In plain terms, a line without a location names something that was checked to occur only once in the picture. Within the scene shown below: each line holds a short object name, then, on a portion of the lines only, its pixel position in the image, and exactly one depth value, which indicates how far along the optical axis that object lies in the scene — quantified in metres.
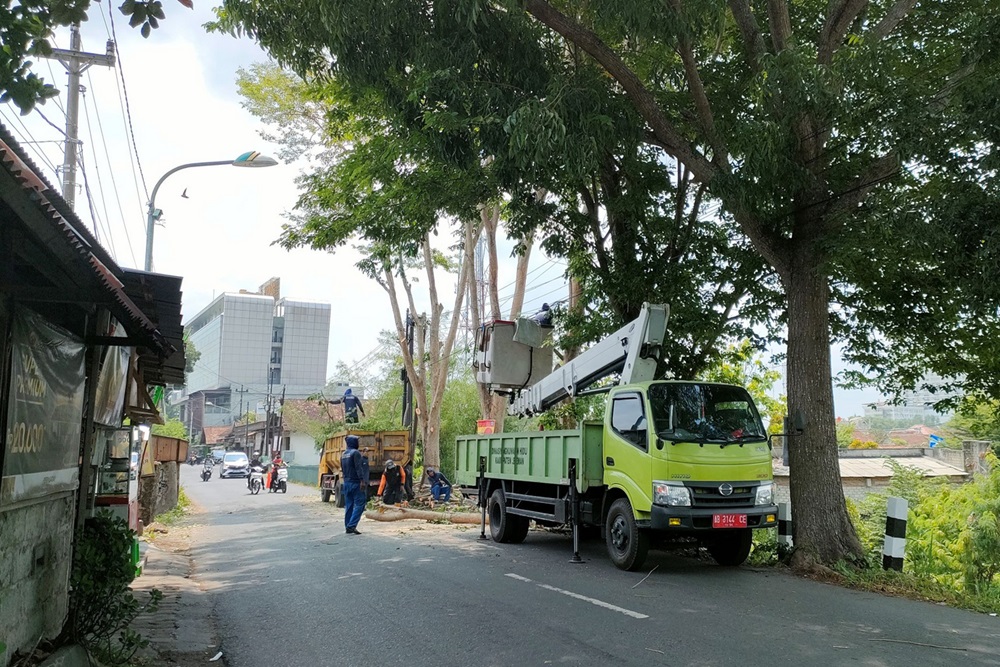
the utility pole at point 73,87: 12.43
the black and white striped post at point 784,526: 11.37
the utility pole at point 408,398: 27.90
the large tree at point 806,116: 8.96
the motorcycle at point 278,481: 38.53
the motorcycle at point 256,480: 36.22
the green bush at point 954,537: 10.24
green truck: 9.77
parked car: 57.36
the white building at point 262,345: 89.69
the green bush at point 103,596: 5.91
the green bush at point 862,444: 39.31
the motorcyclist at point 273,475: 38.54
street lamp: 13.85
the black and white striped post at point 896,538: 9.78
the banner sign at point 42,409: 4.61
